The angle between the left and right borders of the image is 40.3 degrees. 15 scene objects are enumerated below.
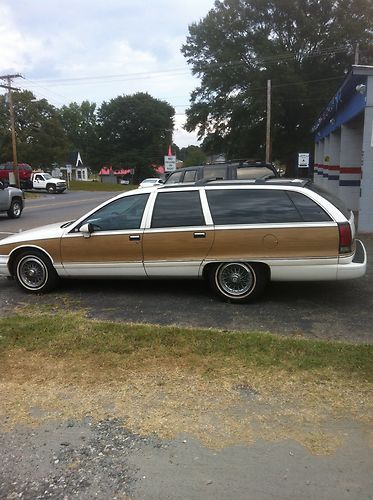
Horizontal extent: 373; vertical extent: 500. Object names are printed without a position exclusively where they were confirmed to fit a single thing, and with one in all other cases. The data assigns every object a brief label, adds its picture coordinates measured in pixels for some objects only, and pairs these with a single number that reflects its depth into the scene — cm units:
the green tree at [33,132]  6234
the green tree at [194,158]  10797
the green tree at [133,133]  9406
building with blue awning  1166
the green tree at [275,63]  4272
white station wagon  595
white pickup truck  4705
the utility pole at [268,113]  3794
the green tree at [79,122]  12106
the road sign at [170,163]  3036
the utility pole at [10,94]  4200
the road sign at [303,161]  2583
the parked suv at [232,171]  1280
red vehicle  4759
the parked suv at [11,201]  1859
